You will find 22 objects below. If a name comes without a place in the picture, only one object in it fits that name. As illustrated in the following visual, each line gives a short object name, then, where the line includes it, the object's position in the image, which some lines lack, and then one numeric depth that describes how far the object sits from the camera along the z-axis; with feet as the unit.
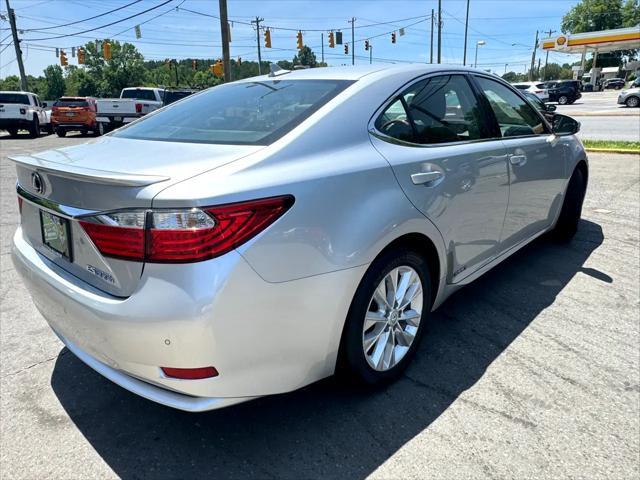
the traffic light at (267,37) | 101.40
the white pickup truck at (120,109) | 67.77
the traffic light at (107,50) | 99.12
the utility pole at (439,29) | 127.85
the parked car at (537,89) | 116.06
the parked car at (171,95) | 62.99
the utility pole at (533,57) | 268.82
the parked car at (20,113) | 71.20
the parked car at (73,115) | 70.90
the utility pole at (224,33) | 65.57
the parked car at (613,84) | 205.43
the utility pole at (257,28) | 157.52
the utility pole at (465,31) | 146.74
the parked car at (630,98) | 96.94
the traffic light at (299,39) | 101.45
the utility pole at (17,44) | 110.70
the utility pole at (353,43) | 161.50
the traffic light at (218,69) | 91.81
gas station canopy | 166.40
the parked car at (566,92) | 120.98
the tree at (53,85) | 346.27
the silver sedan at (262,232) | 5.79
